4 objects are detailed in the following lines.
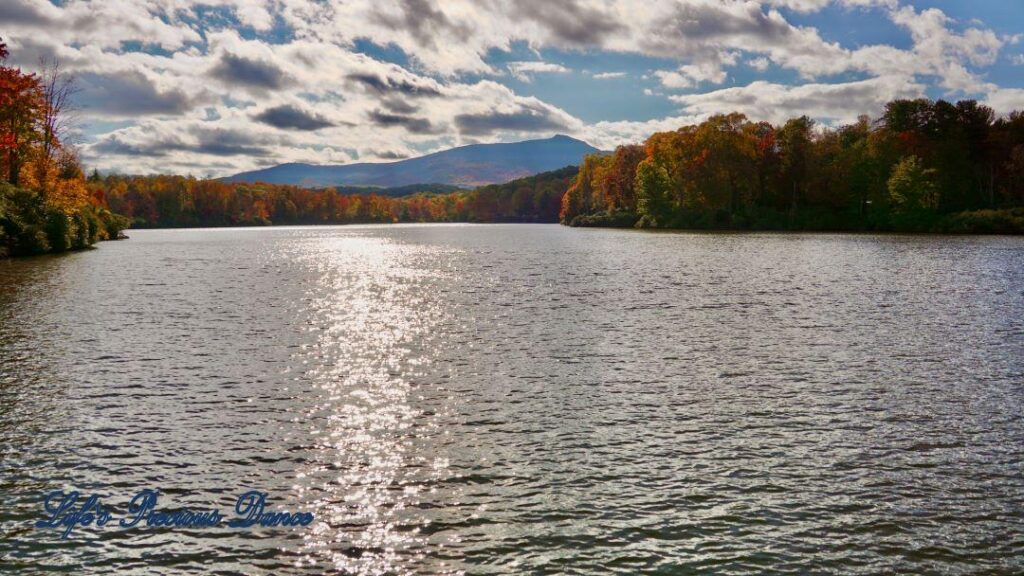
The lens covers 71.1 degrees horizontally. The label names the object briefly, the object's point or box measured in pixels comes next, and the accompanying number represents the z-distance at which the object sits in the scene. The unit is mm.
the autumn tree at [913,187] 123188
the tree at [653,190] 159875
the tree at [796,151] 142500
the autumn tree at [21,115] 72625
